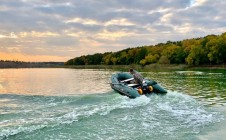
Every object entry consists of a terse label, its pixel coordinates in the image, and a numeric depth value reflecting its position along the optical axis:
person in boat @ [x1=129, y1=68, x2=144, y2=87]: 17.07
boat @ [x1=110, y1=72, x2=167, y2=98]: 15.53
